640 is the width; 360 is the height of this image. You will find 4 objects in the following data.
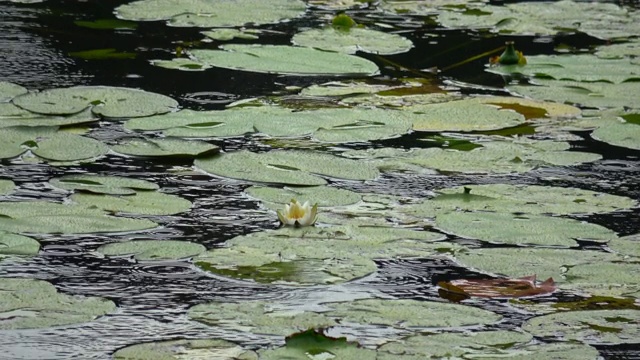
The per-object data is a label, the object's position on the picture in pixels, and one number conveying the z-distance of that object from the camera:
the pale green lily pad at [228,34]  11.20
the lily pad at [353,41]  11.02
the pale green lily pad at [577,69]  10.42
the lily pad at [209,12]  11.84
